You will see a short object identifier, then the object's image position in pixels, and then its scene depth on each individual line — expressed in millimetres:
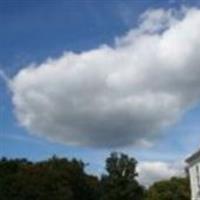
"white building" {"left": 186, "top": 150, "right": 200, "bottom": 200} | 39603
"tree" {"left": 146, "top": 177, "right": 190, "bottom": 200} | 65081
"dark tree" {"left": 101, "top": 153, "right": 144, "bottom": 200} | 77436
